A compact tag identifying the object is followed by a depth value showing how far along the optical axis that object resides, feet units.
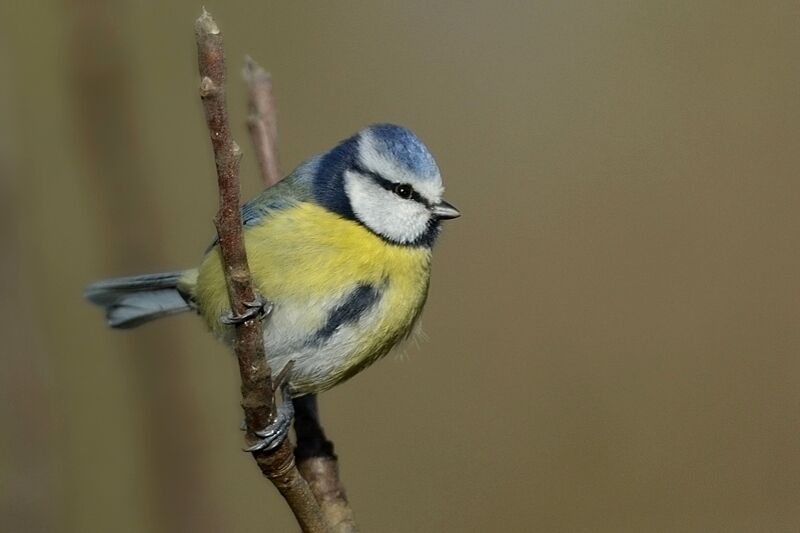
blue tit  10.58
